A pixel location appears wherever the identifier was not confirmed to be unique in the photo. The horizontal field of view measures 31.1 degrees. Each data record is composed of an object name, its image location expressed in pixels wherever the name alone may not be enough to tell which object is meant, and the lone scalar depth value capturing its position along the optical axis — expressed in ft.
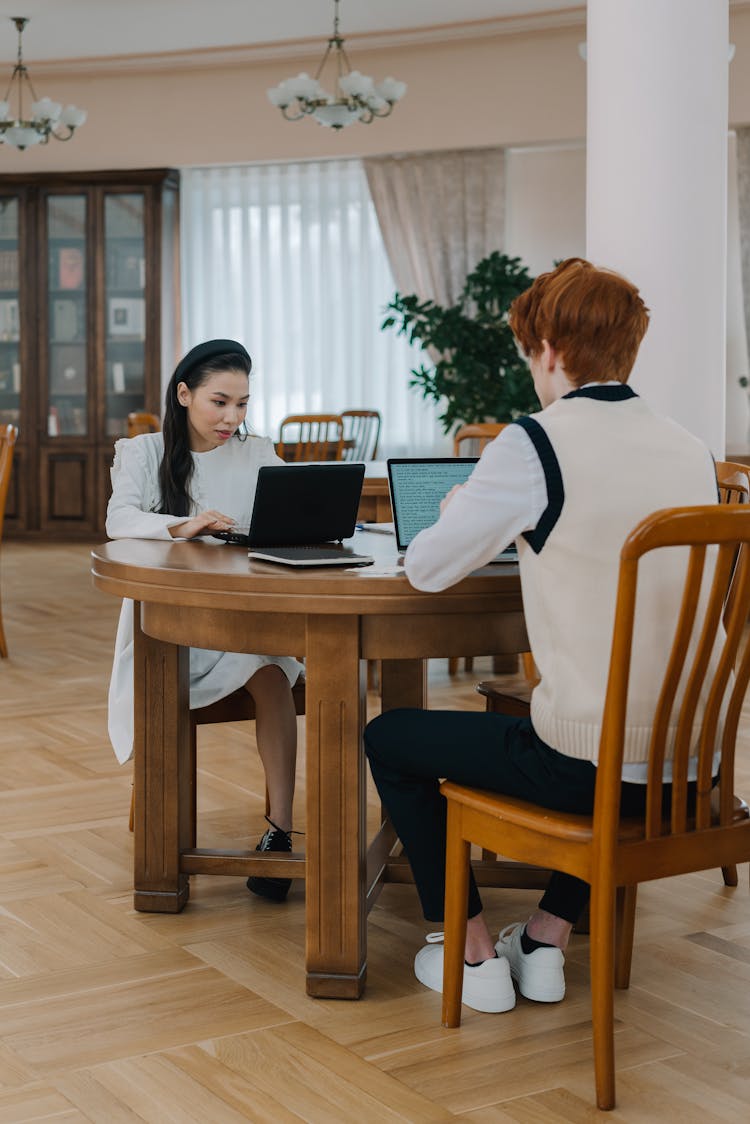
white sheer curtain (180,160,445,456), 31.07
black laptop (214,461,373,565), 7.97
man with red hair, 6.03
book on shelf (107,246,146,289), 31.53
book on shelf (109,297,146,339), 31.71
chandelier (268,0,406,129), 22.22
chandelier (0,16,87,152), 25.54
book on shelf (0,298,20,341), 32.22
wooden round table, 6.78
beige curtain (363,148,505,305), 29.32
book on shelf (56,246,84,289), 31.73
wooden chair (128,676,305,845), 9.06
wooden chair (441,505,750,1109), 5.65
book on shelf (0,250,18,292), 32.09
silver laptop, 8.04
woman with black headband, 8.95
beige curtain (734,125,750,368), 26.32
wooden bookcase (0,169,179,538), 31.48
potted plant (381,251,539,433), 27.22
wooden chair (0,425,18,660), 16.33
